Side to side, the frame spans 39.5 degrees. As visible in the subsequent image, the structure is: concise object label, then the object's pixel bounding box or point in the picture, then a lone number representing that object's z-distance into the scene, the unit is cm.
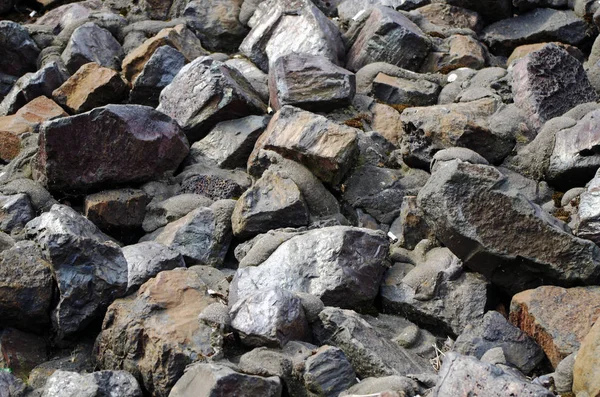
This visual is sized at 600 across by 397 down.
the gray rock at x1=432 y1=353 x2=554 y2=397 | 475
